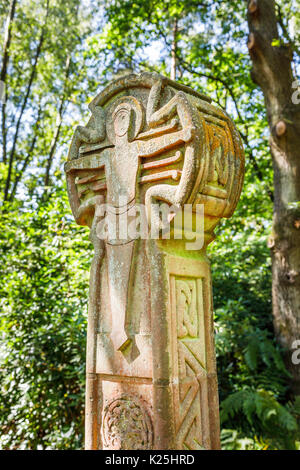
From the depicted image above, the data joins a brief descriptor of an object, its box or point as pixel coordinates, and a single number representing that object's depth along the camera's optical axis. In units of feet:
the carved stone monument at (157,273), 7.71
